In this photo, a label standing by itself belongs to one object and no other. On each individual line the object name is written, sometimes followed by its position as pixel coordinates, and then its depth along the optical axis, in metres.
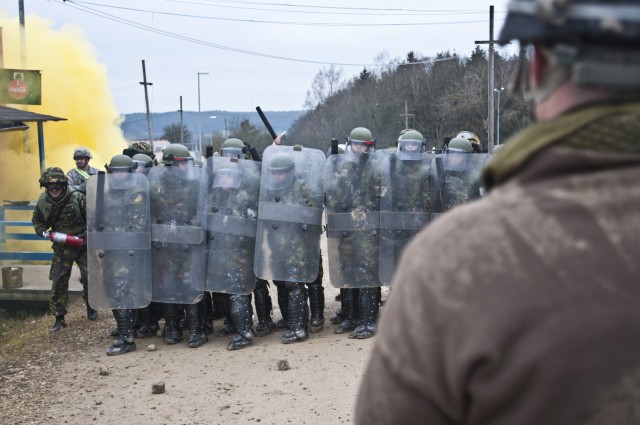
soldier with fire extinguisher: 9.37
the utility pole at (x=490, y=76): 25.84
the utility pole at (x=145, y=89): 40.56
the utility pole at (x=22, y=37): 23.44
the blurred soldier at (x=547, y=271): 1.15
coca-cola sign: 17.64
